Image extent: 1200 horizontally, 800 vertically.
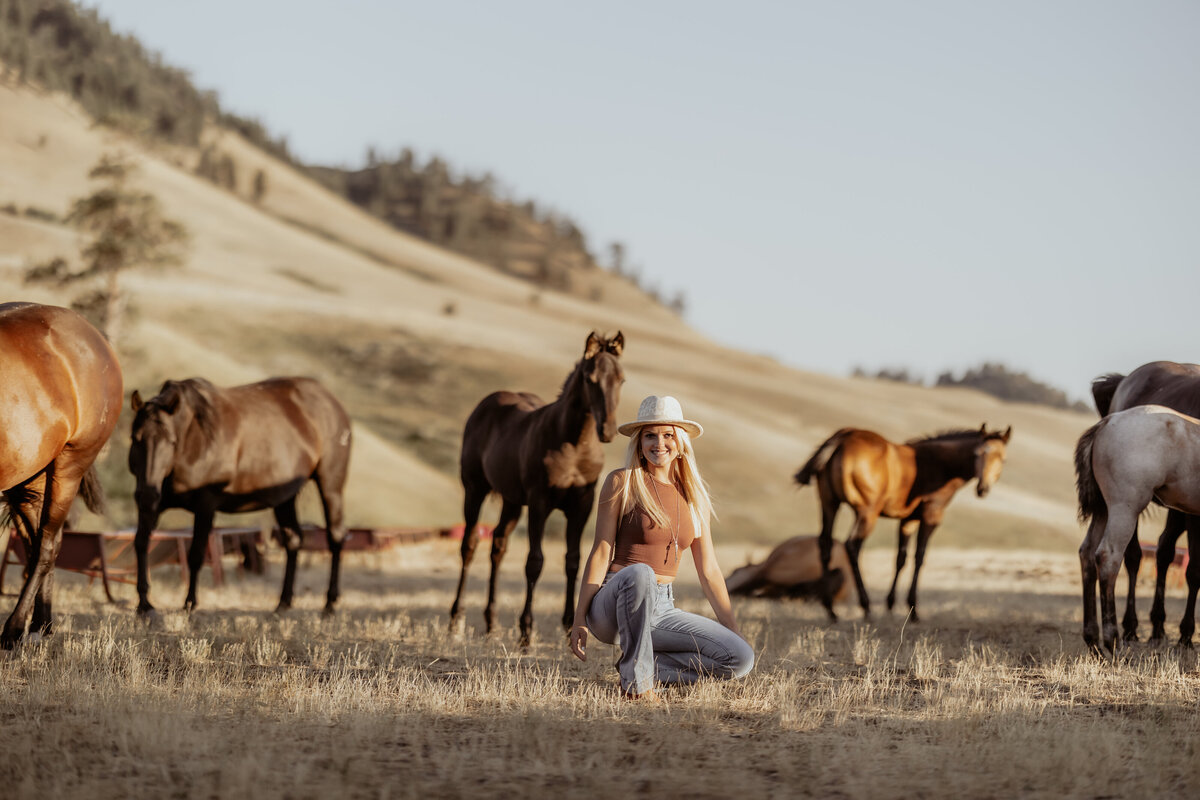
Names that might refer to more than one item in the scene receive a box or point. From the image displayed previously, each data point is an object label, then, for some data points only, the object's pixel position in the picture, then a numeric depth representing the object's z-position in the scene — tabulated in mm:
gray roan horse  17781
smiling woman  13570
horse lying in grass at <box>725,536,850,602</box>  31187
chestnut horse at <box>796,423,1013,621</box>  28219
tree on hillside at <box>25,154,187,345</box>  66312
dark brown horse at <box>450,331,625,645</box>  19234
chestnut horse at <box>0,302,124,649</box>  16219
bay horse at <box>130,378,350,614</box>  22141
